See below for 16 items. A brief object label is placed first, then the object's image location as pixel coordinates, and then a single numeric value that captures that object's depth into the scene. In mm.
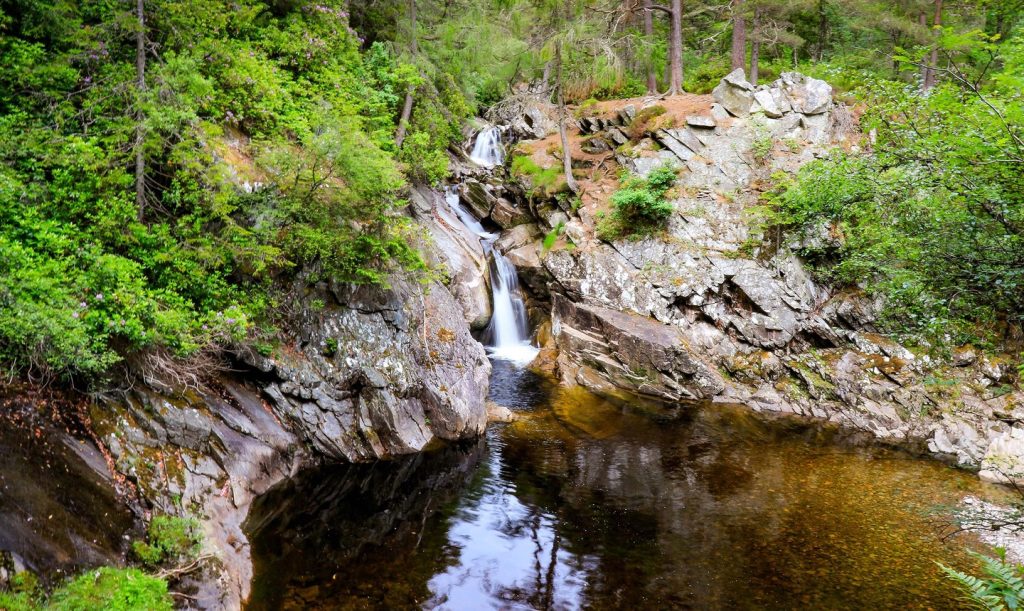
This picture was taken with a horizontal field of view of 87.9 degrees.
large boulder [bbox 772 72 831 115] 21641
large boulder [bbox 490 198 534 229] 22578
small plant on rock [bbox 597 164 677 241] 19703
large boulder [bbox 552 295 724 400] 16922
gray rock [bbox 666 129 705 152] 21547
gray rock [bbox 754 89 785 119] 21781
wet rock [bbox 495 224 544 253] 21438
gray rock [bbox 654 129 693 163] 21359
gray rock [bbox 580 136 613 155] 23688
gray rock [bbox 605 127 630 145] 23317
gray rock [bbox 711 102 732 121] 22066
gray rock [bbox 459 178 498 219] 22891
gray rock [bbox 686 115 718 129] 21734
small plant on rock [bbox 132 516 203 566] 6348
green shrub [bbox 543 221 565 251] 20672
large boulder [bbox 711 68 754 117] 22297
